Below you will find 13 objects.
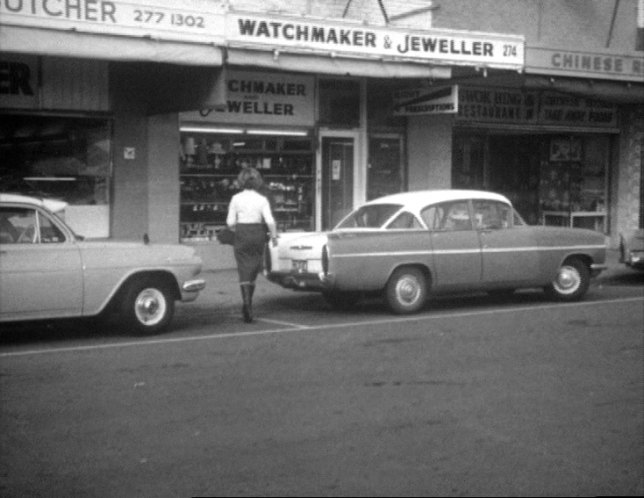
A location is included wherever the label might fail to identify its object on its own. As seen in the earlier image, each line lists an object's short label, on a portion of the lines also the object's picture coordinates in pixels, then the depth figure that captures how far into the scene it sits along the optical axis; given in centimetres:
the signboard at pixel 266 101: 1841
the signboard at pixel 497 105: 2180
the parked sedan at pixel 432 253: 1347
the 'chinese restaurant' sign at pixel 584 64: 1992
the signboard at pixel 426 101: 1941
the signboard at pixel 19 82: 1600
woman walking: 1315
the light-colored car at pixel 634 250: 1747
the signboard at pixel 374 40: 1628
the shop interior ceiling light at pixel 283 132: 1885
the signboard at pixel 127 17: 1405
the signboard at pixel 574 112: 2330
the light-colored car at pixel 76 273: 1118
